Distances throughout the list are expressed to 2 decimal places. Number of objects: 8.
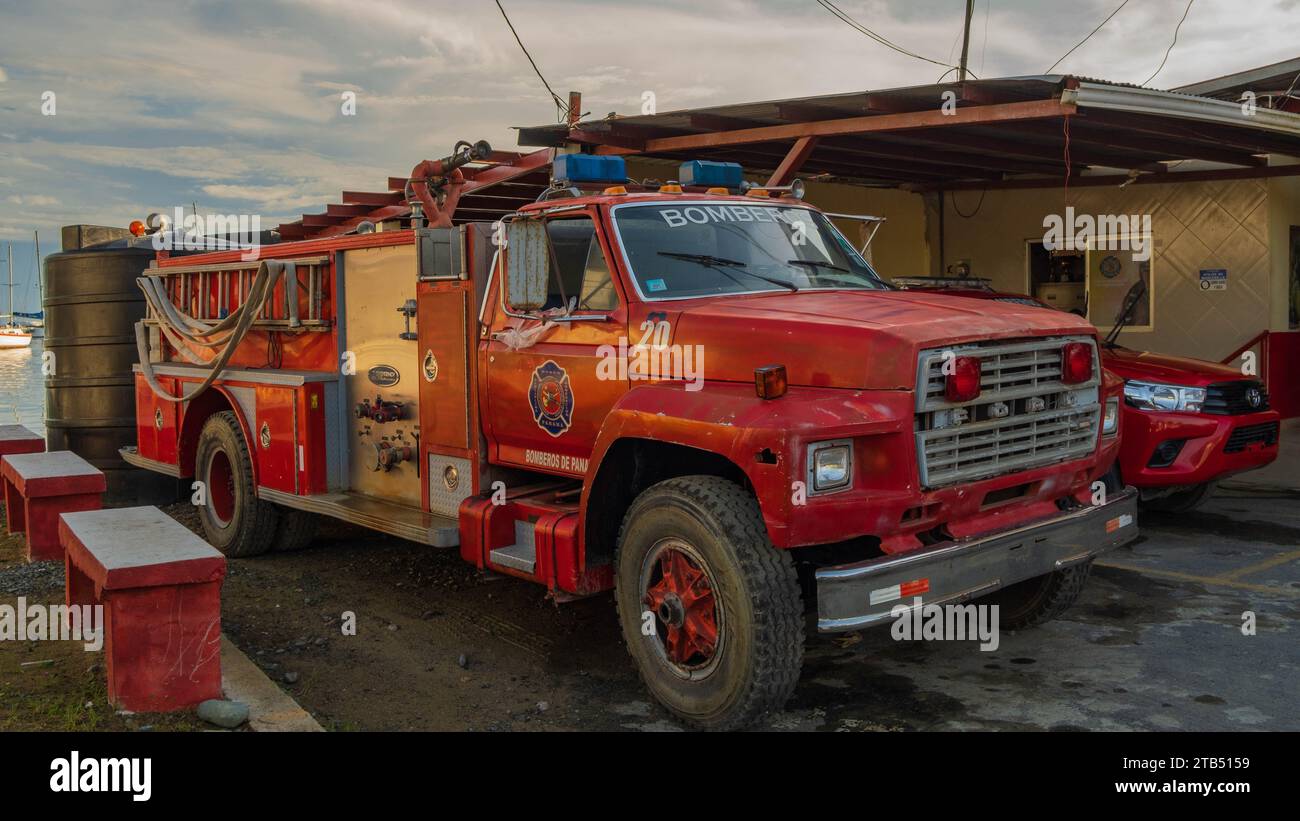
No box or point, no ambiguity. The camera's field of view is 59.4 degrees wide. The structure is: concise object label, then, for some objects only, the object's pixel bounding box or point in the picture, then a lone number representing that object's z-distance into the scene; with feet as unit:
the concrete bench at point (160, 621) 15.28
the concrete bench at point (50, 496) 25.22
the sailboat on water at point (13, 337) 186.51
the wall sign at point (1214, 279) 40.98
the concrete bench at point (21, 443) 32.40
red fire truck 14.08
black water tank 34.71
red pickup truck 25.30
